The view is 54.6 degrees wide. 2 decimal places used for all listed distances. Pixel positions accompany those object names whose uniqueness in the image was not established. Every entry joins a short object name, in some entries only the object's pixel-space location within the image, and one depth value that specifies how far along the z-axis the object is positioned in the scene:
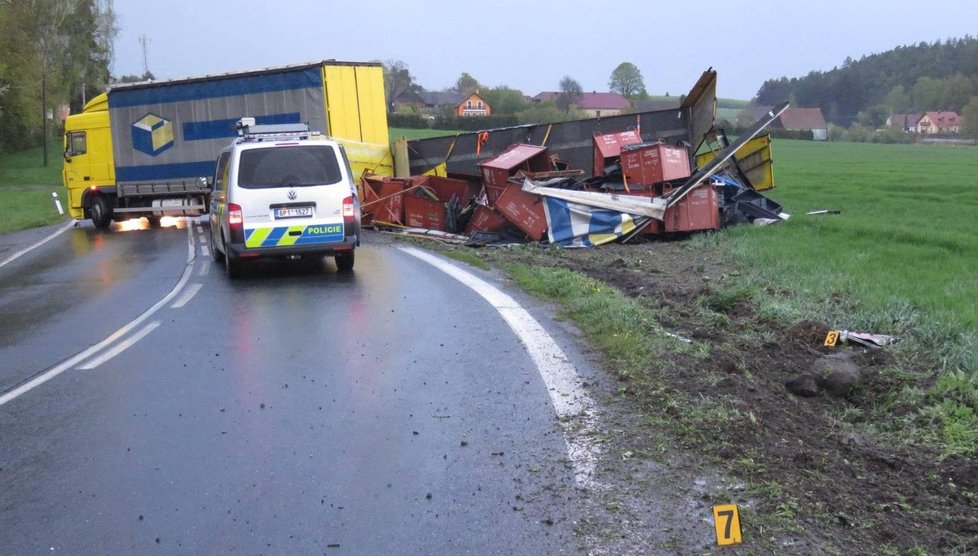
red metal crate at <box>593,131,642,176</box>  19.03
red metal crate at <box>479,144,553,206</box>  18.19
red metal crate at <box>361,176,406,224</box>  20.70
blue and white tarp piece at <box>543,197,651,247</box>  16.70
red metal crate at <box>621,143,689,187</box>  16.97
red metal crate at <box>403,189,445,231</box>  19.72
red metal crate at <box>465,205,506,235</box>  17.89
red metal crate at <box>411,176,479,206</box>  19.52
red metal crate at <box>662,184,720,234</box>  16.95
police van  12.80
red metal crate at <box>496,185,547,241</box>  16.94
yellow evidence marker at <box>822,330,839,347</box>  7.82
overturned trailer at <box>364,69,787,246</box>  16.73
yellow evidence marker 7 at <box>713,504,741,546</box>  4.10
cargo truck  24.06
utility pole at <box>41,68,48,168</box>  65.44
